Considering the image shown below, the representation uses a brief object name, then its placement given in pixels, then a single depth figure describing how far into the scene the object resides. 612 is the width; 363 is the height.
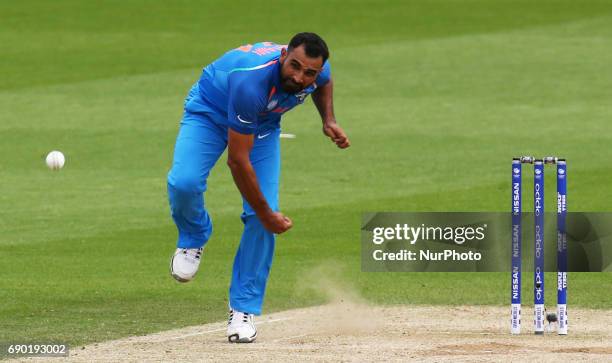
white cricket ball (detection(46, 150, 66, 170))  36.16
